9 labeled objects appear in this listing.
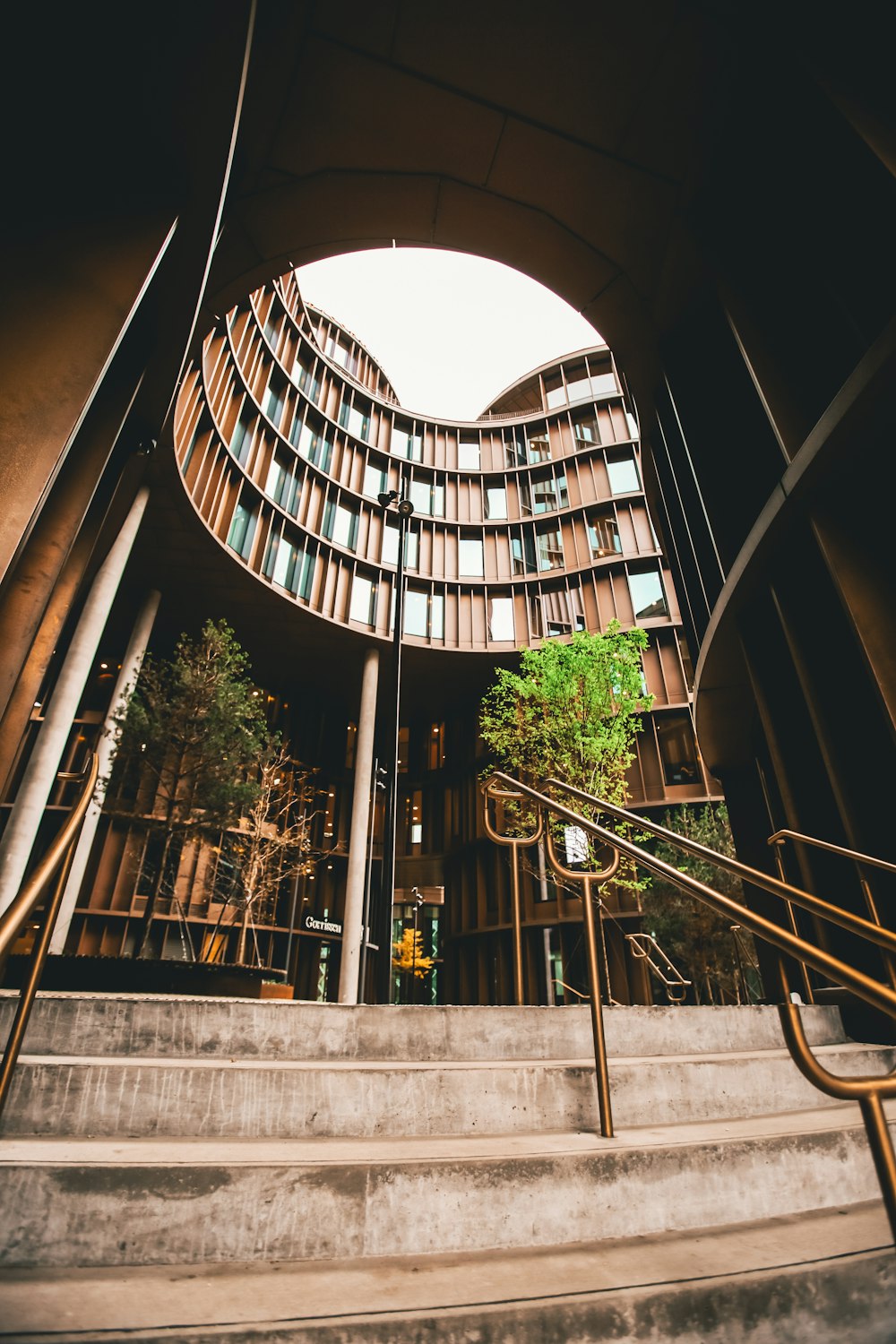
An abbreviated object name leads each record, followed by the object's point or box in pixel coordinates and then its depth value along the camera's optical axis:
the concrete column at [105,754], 12.50
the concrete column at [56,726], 9.86
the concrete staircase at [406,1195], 1.53
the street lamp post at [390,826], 7.37
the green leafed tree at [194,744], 12.61
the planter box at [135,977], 7.21
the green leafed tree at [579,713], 16.25
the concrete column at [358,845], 16.22
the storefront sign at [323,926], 21.98
